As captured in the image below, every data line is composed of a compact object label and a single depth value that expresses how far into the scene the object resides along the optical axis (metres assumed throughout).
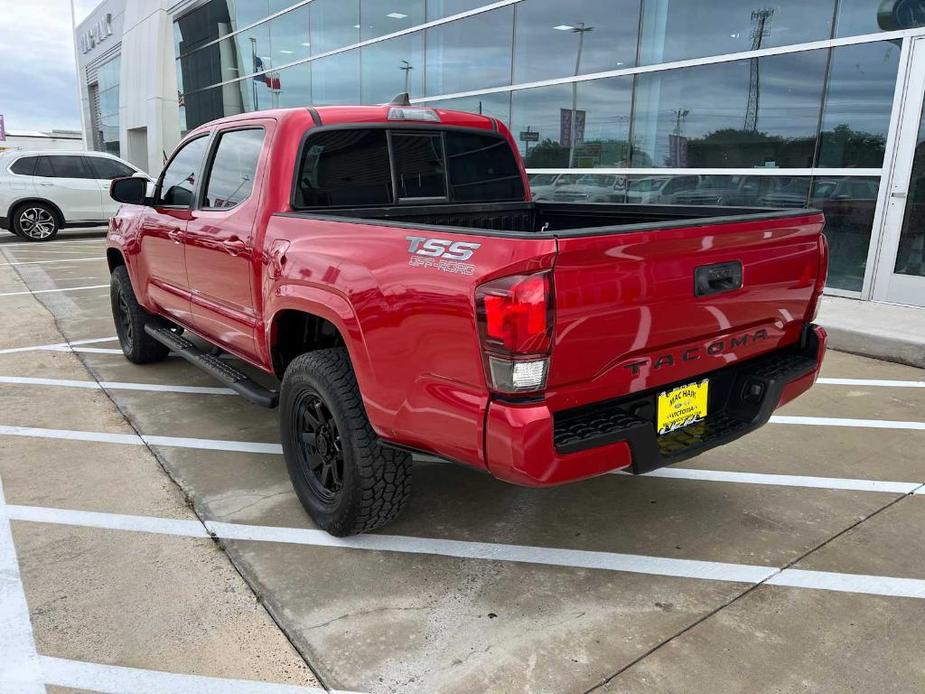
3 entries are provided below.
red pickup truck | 2.18
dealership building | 7.20
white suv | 13.31
